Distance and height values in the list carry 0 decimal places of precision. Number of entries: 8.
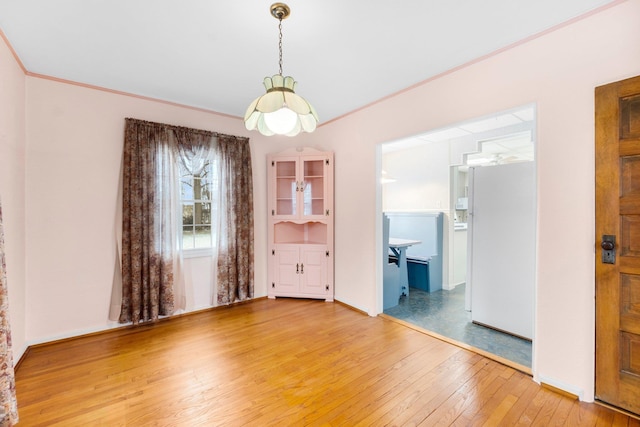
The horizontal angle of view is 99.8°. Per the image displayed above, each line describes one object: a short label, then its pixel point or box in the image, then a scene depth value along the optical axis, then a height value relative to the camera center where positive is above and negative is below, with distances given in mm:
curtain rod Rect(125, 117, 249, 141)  3130 +1063
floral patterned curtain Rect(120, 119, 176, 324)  3072 -162
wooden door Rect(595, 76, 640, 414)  1700 -230
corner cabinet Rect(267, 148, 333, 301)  4047 -97
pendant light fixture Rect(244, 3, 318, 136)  1633 +655
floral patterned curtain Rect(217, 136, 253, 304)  3729 -166
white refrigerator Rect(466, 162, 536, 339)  2785 -414
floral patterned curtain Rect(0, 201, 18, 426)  1459 -866
